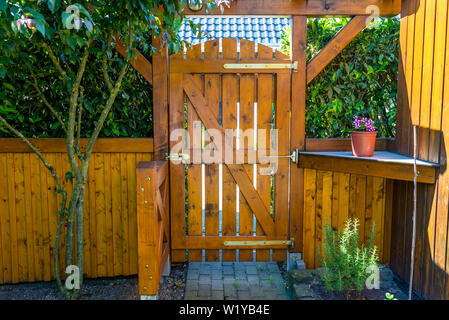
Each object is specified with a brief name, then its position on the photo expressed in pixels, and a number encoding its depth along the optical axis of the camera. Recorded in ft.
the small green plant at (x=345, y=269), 9.29
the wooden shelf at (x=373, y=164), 9.02
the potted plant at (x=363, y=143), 10.18
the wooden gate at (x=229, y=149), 11.27
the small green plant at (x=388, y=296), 9.12
